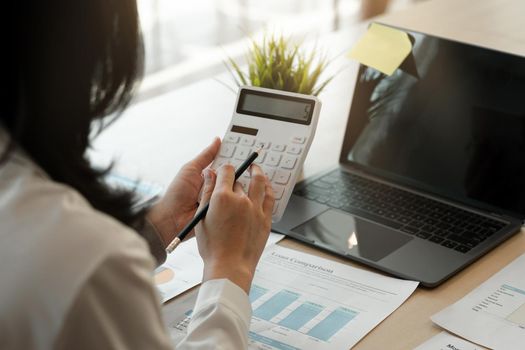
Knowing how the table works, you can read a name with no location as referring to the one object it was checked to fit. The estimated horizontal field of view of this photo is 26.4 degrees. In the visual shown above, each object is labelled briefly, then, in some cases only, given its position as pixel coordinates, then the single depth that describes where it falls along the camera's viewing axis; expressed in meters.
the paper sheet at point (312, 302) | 1.34
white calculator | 1.45
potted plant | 1.61
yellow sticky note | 1.65
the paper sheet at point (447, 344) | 1.31
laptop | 1.52
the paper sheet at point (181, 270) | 1.45
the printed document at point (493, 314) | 1.33
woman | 0.98
